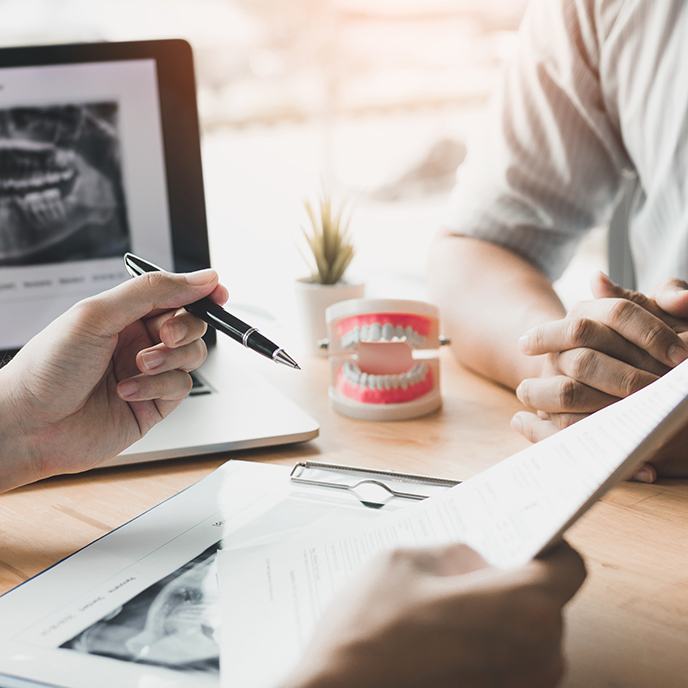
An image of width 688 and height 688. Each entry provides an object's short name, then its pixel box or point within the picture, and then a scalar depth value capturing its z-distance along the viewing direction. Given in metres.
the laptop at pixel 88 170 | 1.05
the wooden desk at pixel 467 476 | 0.54
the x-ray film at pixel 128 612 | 0.49
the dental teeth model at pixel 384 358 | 0.93
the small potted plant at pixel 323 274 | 1.14
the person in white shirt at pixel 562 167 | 1.11
